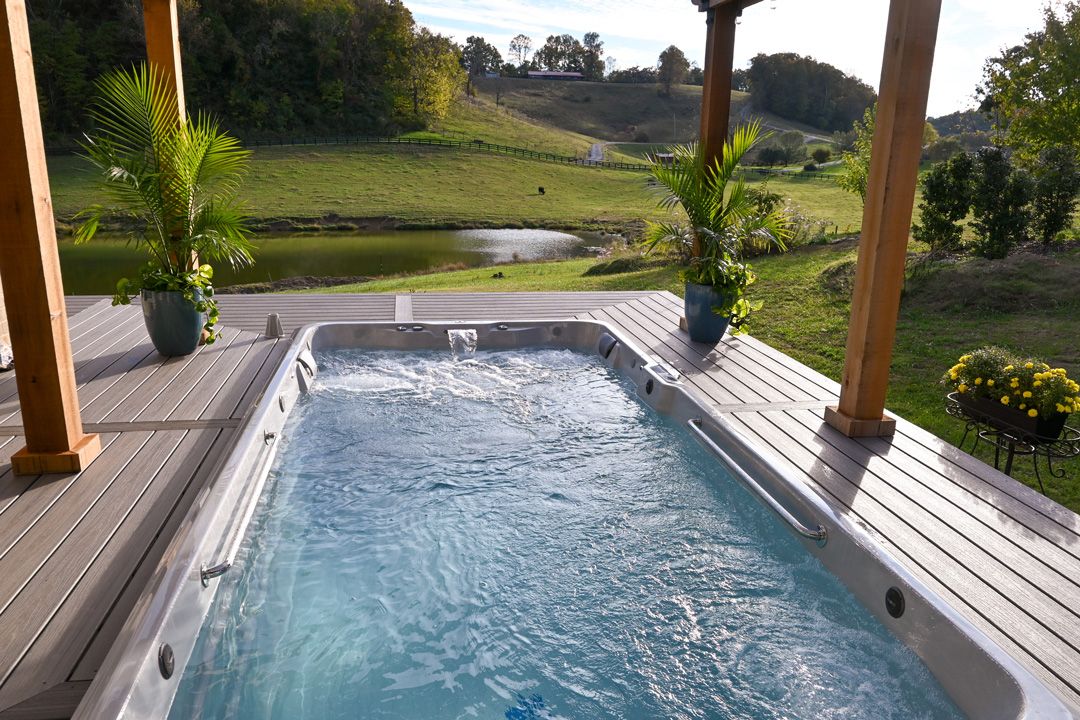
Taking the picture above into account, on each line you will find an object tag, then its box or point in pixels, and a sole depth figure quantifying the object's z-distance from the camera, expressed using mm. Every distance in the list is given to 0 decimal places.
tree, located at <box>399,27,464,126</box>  32969
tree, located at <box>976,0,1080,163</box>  8031
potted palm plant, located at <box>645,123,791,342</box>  4535
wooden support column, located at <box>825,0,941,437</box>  2809
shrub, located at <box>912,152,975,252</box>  7105
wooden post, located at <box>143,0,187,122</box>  4078
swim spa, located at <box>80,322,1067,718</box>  1987
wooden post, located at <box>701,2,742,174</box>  4773
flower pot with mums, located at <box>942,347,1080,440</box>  2871
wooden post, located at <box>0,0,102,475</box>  2395
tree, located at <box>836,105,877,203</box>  10500
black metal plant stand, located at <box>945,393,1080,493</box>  2881
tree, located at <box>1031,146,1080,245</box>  6961
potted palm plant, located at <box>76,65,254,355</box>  3861
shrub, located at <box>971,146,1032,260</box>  6863
